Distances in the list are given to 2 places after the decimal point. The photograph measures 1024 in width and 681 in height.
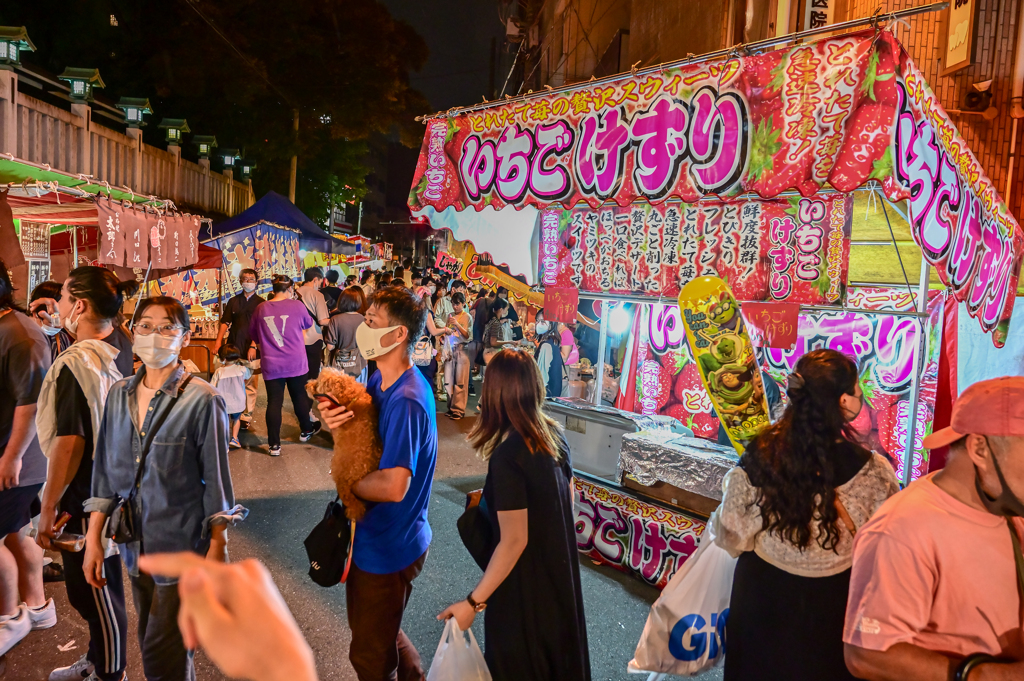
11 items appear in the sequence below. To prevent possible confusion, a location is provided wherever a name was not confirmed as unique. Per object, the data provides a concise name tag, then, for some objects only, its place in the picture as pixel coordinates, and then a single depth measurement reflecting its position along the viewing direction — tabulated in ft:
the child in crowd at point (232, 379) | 22.68
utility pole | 61.61
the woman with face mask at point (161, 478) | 8.19
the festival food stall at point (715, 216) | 10.43
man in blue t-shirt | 8.12
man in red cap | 5.08
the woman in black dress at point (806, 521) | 7.16
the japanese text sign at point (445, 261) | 22.07
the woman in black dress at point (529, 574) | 7.70
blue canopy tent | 37.60
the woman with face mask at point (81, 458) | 9.47
